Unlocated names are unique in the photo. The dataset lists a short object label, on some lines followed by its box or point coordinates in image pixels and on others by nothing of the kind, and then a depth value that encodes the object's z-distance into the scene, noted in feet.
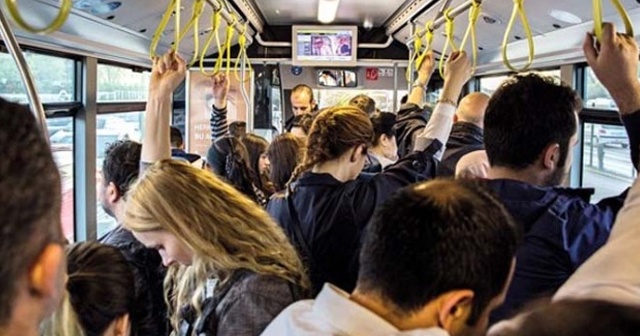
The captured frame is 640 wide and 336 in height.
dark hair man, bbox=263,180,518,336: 3.18
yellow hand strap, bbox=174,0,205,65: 7.10
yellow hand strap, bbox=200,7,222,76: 8.56
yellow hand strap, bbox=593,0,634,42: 3.95
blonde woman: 4.70
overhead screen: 21.08
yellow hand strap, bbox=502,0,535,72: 6.21
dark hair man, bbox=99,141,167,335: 5.44
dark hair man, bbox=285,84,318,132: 16.45
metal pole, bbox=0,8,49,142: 3.48
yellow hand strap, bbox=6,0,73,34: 3.42
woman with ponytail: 6.84
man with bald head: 8.61
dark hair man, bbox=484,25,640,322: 4.11
